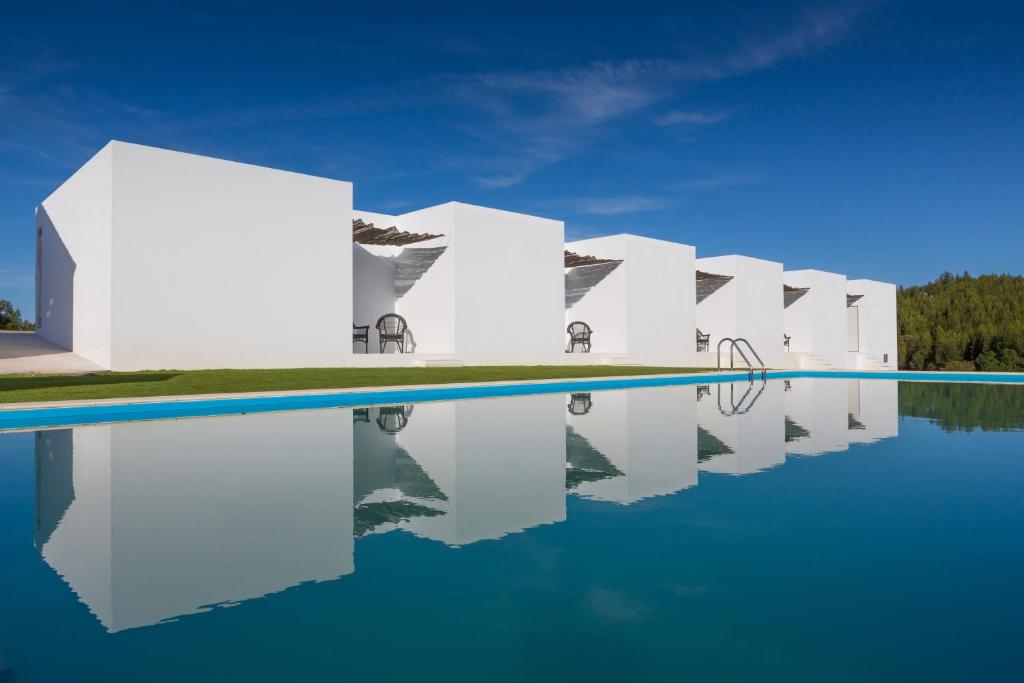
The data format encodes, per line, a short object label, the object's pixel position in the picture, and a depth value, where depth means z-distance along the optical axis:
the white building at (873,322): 28.70
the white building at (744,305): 22.38
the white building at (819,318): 25.58
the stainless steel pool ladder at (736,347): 21.61
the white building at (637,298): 19.00
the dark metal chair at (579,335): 18.89
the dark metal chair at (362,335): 14.80
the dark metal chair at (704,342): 22.26
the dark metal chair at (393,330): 14.93
